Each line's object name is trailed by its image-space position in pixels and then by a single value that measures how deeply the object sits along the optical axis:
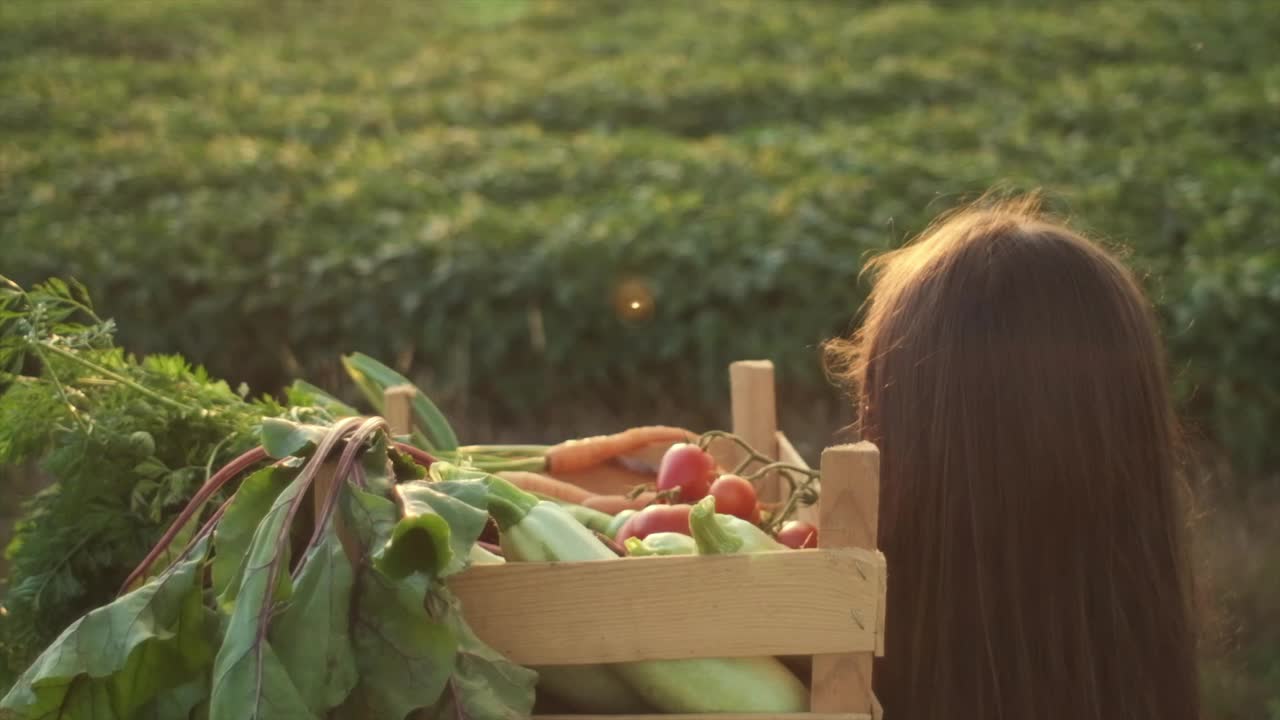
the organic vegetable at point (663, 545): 1.99
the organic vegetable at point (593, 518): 2.43
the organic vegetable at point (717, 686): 1.79
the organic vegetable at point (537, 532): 1.90
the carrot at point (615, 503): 2.64
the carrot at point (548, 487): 2.64
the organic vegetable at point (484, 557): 1.85
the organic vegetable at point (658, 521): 2.22
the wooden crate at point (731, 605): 1.75
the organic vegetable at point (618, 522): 2.39
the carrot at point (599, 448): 2.92
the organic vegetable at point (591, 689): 1.86
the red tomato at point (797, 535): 2.32
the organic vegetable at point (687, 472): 2.58
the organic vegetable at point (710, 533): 1.78
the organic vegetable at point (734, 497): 2.42
